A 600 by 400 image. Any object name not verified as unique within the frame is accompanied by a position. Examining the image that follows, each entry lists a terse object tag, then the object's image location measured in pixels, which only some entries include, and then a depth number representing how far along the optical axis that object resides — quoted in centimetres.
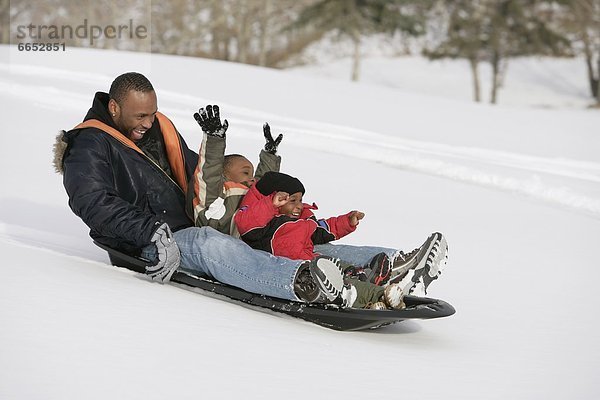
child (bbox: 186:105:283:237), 857
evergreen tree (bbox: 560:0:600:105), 5931
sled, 771
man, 804
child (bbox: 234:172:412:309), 847
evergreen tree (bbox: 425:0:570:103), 5834
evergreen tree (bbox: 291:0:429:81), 5837
